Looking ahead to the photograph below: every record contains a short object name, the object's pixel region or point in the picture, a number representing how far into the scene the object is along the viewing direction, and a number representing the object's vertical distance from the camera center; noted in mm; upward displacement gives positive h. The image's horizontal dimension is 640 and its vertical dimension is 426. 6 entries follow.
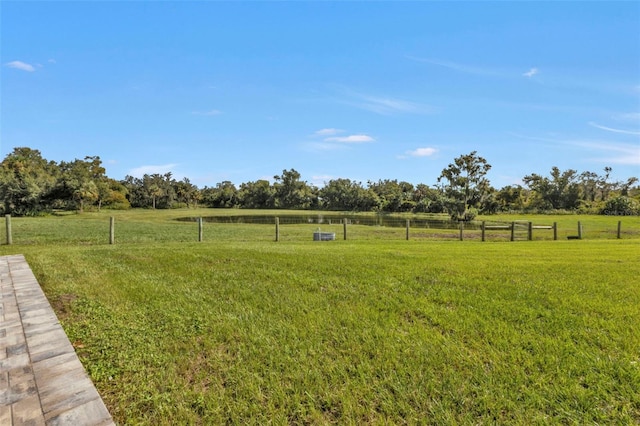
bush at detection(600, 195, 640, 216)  46397 +129
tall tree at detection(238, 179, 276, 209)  82062 +3204
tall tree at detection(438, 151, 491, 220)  44625 +3408
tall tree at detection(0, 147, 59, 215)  39875 +2366
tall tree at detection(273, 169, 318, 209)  81125 +3814
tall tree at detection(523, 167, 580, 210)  60469 +2907
